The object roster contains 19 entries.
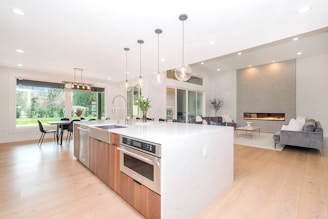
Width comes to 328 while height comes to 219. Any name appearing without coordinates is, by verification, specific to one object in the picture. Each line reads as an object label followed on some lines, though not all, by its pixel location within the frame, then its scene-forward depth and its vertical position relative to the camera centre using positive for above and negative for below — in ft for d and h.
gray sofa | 13.32 -2.46
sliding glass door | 24.18 +0.90
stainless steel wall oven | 5.05 -1.93
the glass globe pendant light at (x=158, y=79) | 11.39 +2.19
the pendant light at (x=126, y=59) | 12.41 +4.74
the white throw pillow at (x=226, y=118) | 27.56 -1.59
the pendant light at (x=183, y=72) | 9.63 +2.27
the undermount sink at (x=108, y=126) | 9.76 -1.10
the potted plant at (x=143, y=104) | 10.09 +0.30
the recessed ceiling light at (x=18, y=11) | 7.39 +4.67
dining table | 16.34 -1.54
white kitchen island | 5.04 -2.17
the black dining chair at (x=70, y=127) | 17.56 -2.11
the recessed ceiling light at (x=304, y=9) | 7.25 +4.72
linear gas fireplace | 24.92 -1.20
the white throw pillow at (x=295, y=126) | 14.73 -1.58
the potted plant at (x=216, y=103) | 31.19 +1.18
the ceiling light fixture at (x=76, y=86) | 16.23 +2.42
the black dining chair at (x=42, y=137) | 16.57 -3.62
